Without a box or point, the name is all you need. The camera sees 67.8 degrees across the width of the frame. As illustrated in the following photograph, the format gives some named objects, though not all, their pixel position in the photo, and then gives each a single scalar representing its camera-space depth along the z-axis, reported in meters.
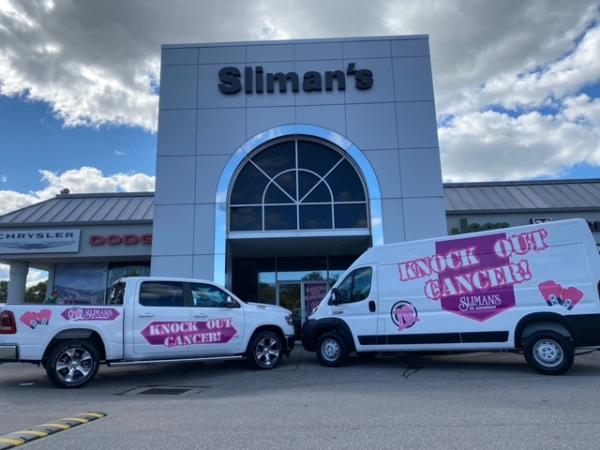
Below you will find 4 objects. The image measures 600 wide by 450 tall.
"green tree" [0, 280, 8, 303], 66.02
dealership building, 14.86
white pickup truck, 7.57
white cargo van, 7.96
